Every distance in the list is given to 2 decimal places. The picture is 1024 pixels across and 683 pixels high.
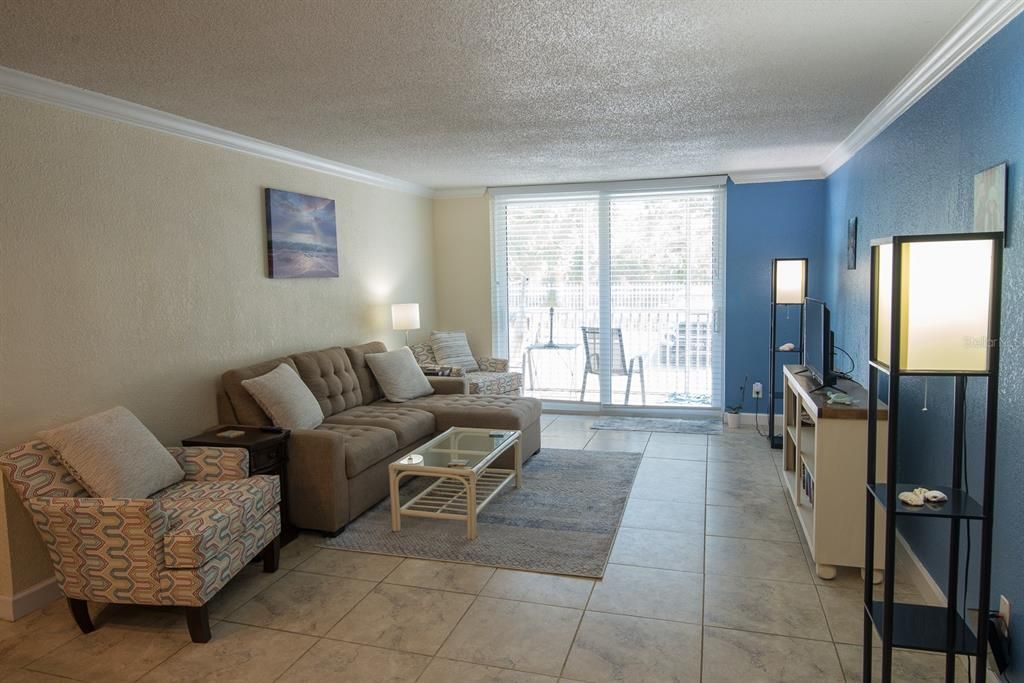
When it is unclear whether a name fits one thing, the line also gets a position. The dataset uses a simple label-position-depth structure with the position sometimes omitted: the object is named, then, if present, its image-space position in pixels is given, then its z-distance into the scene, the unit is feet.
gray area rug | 11.41
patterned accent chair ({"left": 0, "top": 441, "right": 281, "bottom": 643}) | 8.71
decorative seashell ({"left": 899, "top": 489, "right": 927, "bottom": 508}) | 7.09
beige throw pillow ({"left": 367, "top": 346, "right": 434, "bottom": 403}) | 17.60
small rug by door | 20.33
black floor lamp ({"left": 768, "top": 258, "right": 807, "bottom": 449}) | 17.92
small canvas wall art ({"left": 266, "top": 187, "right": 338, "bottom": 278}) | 15.55
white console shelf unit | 10.46
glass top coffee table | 12.20
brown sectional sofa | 12.39
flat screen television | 12.26
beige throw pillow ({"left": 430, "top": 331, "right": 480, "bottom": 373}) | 22.13
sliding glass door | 21.95
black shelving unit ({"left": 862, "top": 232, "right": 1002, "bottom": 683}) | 6.39
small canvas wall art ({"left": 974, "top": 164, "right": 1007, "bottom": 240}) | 7.57
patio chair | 22.89
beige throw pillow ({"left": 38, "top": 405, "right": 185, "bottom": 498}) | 9.41
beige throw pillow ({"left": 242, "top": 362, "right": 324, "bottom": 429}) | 13.30
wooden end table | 11.56
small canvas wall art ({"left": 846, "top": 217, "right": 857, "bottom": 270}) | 15.35
